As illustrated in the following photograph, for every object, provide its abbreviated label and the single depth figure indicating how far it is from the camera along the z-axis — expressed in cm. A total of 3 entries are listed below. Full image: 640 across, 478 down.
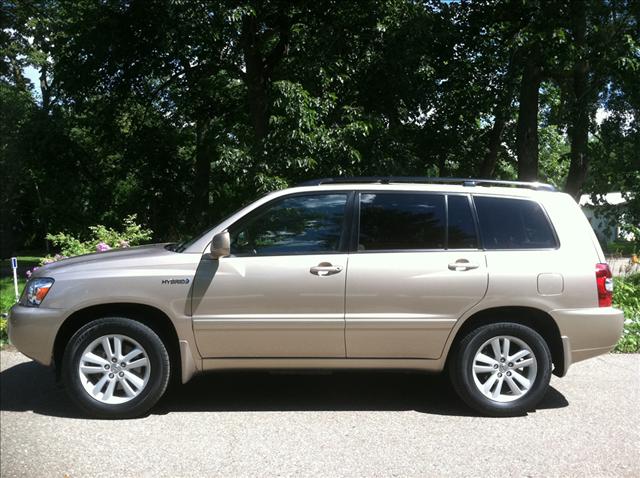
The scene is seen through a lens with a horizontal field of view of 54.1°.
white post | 771
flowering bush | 829
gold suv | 459
